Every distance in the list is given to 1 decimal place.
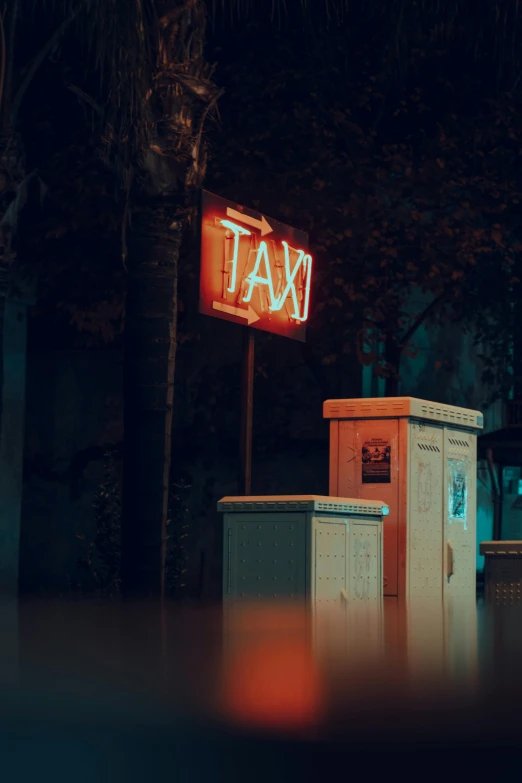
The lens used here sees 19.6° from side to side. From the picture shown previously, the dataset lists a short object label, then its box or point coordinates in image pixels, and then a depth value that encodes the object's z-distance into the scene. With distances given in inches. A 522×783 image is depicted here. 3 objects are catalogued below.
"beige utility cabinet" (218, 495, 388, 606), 525.7
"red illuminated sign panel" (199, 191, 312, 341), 636.1
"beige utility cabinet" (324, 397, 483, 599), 596.7
